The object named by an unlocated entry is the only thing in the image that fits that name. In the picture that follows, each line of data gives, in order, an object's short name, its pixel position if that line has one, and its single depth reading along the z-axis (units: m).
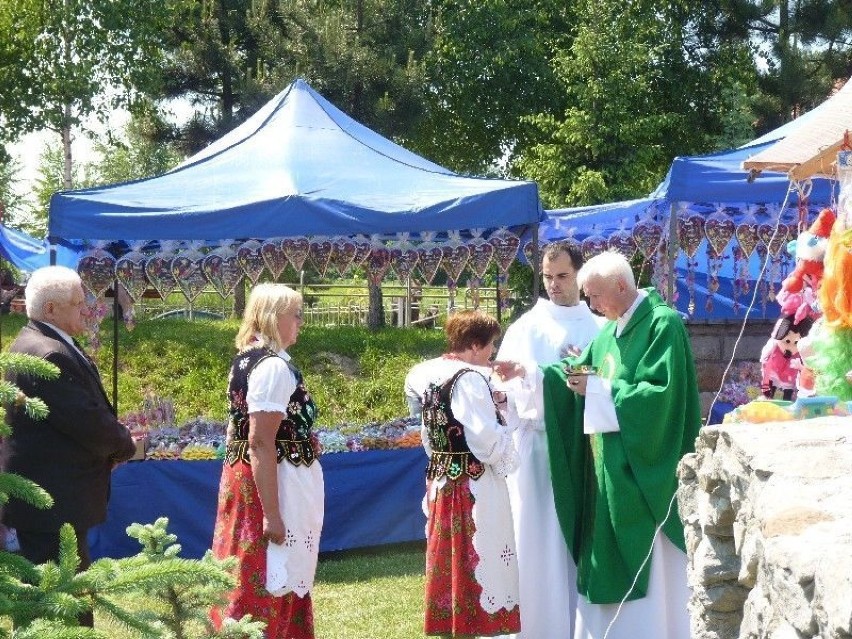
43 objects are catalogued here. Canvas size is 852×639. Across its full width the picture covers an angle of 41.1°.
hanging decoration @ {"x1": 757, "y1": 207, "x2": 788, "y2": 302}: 8.28
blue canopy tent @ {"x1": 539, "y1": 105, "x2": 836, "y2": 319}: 6.84
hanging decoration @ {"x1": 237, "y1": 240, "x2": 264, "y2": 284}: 7.30
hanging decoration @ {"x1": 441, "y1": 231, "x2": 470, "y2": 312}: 7.74
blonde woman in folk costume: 4.08
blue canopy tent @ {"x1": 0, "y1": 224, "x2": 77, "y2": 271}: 13.70
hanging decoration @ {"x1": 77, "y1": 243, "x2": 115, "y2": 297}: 7.07
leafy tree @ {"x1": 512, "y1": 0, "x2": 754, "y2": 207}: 19.56
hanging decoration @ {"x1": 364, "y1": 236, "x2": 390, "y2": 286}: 7.77
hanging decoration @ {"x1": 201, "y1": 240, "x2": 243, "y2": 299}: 7.30
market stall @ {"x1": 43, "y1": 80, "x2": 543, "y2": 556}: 6.55
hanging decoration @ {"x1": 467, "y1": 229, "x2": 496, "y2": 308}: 7.62
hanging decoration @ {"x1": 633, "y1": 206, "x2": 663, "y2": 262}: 9.02
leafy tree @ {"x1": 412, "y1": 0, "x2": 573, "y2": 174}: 23.36
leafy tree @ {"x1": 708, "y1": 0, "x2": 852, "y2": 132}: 21.39
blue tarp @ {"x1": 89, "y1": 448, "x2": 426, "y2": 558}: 6.59
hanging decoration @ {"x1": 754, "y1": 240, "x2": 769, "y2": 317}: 9.05
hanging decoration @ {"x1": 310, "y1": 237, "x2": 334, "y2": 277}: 7.34
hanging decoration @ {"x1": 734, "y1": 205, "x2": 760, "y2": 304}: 8.17
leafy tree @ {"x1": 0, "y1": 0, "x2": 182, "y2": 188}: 20.31
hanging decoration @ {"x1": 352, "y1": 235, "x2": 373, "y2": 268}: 7.61
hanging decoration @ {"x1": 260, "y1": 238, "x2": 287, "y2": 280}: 7.28
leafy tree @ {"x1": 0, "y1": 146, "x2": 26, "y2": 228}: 34.88
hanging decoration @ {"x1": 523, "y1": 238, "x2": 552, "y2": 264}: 7.85
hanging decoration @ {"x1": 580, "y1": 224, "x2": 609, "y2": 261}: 9.73
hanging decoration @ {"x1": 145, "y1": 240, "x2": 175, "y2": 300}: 7.19
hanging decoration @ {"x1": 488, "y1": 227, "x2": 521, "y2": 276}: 7.44
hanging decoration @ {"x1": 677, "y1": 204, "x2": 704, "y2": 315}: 7.98
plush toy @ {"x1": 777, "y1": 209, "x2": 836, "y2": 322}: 5.10
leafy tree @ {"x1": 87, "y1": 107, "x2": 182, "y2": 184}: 20.33
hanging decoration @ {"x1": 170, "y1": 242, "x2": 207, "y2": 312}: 7.27
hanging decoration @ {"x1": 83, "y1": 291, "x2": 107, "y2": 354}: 7.67
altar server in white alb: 4.79
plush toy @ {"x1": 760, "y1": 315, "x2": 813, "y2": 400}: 6.30
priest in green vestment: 4.34
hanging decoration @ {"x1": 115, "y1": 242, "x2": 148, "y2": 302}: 7.12
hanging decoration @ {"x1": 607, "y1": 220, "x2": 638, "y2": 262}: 9.38
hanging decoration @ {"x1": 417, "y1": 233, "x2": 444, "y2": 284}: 7.79
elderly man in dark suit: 4.02
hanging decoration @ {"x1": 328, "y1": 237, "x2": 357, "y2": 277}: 7.52
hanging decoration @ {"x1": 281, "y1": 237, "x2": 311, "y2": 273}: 7.23
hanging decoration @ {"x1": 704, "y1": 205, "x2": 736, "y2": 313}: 8.04
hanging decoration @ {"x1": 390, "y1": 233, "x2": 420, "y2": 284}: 7.85
